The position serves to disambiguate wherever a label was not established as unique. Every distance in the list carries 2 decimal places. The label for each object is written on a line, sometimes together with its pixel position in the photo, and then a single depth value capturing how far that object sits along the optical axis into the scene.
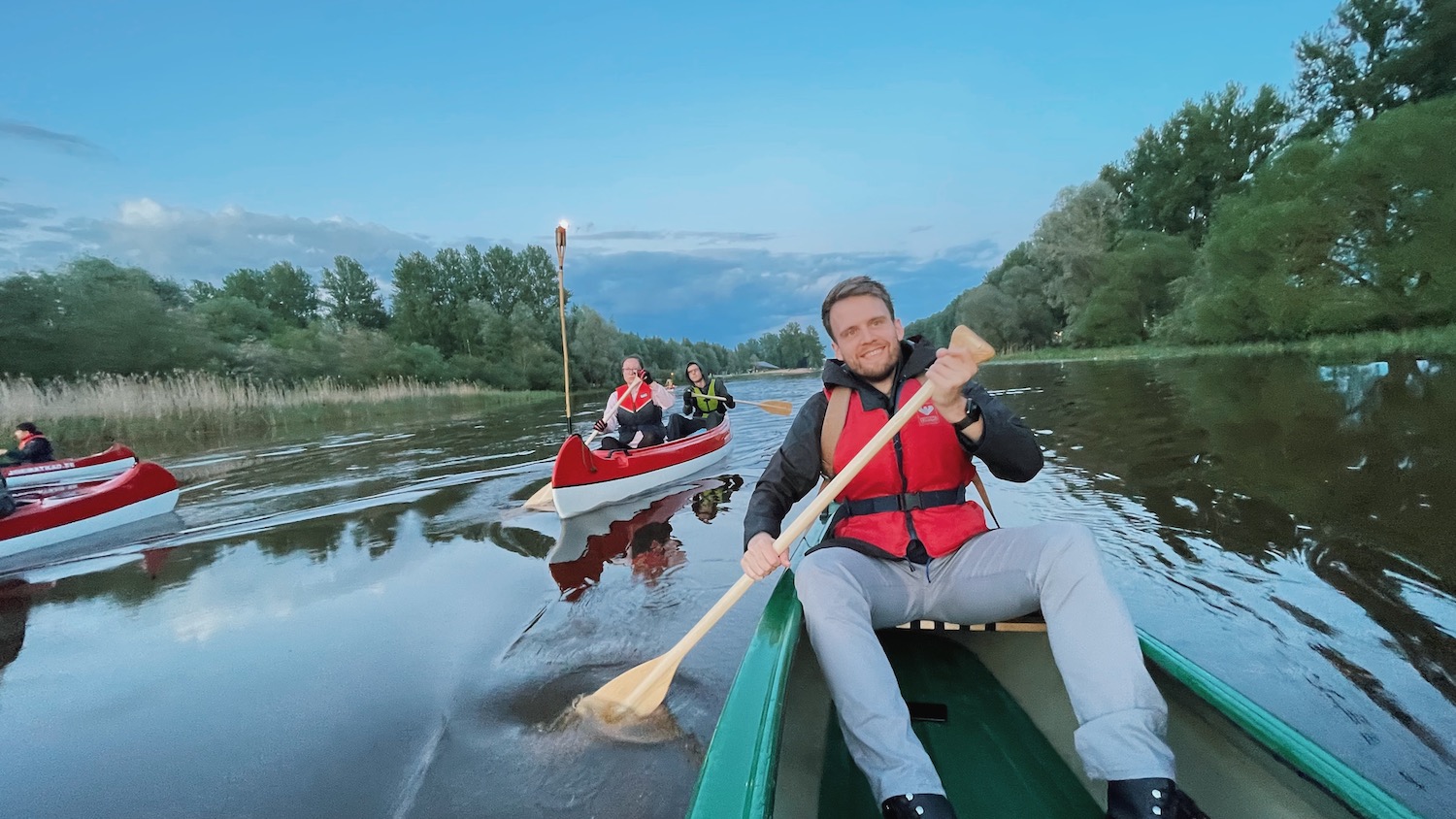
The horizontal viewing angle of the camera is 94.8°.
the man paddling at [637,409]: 8.38
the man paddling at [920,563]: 1.47
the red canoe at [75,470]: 8.53
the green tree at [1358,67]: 26.19
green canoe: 1.32
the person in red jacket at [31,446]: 9.00
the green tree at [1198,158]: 35.03
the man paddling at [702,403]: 9.99
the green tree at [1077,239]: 35.84
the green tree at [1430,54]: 24.06
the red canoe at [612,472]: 6.39
